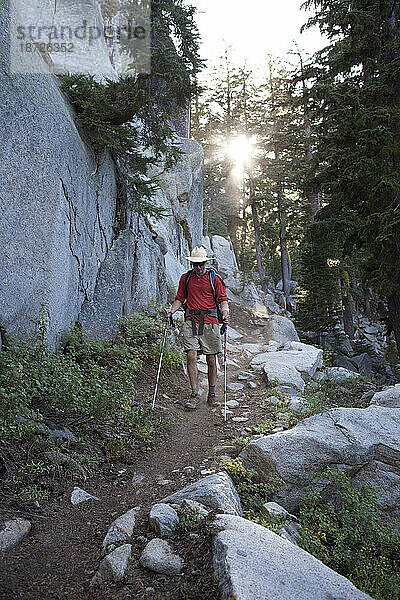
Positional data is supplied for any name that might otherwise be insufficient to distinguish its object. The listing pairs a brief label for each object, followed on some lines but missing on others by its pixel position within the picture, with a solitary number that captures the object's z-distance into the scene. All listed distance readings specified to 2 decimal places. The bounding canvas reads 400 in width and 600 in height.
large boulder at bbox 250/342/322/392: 9.64
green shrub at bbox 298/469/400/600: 3.78
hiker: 7.83
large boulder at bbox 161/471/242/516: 3.77
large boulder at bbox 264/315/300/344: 17.76
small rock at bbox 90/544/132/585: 2.87
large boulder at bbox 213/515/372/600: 2.56
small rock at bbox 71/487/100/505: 4.00
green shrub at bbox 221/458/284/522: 4.35
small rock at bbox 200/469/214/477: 4.81
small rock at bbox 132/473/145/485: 4.69
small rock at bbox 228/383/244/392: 9.48
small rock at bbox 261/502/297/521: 4.11
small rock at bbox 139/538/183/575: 2.96
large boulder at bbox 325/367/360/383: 11.02
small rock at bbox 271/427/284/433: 6.24
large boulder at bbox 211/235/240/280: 29.98
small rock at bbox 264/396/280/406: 7.87
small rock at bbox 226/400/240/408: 8.05
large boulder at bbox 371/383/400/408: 7.29
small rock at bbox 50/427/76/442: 4.59
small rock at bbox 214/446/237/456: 5.54
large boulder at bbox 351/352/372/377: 16.17
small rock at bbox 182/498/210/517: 3.56
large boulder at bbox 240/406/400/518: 4.82
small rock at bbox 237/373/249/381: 10.38
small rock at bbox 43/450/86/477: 4.26
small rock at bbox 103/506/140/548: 3.31
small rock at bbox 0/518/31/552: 3.09
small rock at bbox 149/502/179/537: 3.38
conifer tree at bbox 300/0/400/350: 9.22
